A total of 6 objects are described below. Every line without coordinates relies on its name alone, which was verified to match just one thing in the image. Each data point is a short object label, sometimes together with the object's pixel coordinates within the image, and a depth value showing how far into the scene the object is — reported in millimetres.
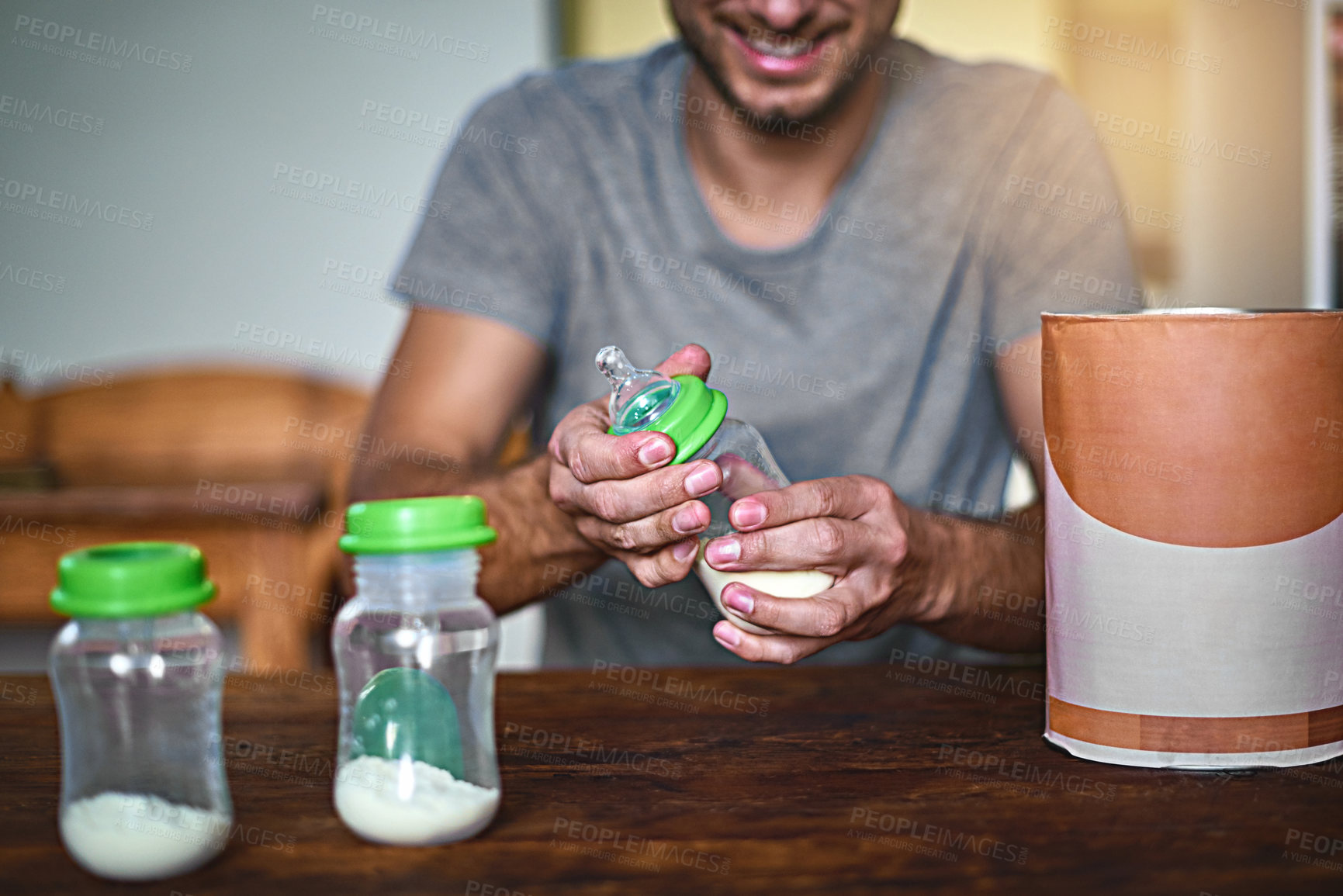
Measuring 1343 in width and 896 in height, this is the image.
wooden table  576
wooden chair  2811
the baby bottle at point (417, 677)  589
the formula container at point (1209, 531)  671
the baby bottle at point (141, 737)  580
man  1389
